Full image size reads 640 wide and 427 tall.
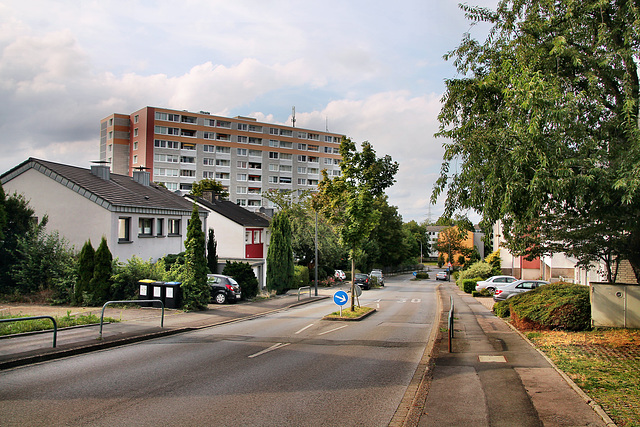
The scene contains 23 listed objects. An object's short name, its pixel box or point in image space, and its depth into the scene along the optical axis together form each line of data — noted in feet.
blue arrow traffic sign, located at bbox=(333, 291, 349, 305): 67.05
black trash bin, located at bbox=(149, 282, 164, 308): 70.03
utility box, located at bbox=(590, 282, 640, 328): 47.44
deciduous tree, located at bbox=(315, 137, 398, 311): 71.36
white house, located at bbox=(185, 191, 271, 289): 144.15
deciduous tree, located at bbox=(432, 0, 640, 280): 33.06
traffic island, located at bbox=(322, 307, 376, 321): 68.21
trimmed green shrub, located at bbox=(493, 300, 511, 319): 69.27
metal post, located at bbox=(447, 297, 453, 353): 40.81
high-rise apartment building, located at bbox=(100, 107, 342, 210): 242.58
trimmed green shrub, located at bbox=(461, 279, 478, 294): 145.48
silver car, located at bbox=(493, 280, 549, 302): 97.14
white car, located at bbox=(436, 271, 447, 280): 254.27
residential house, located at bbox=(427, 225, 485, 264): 346.58
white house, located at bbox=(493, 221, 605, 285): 93.20
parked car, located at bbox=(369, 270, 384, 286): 184.34
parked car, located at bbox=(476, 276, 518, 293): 117.04
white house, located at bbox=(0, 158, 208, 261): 84.33
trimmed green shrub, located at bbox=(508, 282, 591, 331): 49.90
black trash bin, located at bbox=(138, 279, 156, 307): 70.38
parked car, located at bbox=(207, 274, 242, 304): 85.92
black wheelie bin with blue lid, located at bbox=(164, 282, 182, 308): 69.48
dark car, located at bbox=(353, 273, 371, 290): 161.79
